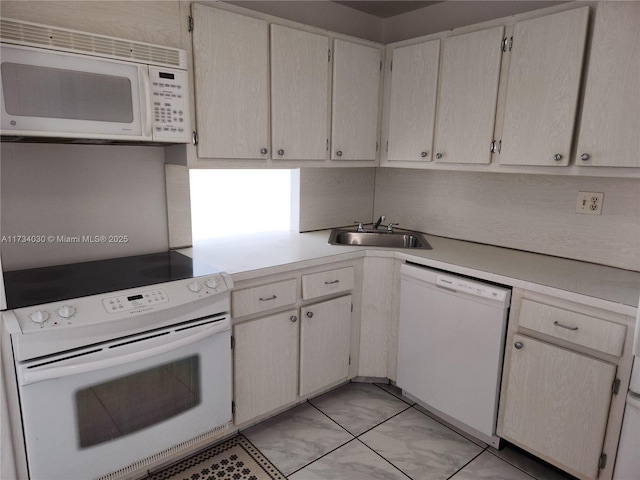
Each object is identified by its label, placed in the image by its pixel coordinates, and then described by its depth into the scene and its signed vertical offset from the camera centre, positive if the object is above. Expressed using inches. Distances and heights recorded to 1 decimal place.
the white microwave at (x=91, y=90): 55.1 +10.6
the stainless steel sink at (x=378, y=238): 108.1 -16.9
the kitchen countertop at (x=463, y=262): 68.7 -17.2
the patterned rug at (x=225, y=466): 73.7 -52.8
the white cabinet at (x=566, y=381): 63.8 -32.6
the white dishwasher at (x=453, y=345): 76.9 -33.3
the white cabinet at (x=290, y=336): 77.5 -32.7
